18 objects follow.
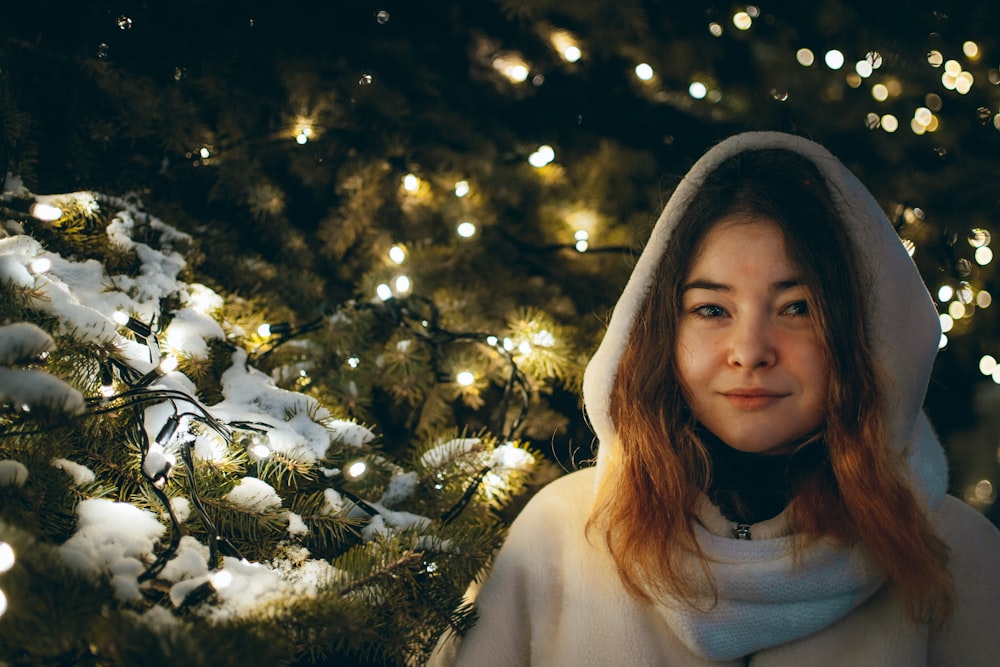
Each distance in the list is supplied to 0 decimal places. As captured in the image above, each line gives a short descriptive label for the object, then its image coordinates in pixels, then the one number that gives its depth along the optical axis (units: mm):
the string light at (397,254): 1393
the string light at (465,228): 1428
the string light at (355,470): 946
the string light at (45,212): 932
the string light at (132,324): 901
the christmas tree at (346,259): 703
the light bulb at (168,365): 842
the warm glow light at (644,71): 1527
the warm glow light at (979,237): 1620
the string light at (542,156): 1474
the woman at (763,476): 881
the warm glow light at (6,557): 549
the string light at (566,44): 1474
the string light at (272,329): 1158
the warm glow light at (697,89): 1587
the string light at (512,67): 1494
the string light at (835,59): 1581
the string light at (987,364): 1819
